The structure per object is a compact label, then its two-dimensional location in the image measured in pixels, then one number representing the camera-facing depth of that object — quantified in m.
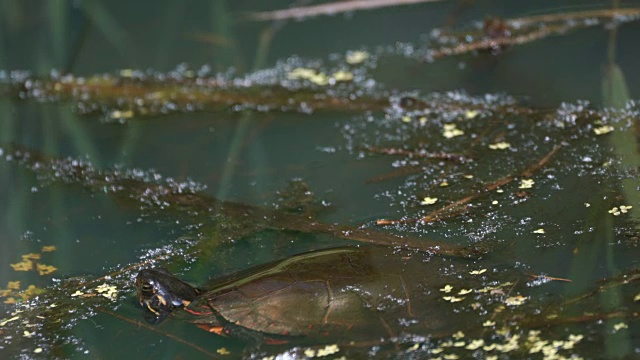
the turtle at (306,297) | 4.92
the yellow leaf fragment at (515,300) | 4.82
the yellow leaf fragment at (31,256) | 6.29
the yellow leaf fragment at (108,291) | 5.62
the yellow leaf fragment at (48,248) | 6.38
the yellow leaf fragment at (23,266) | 6.16
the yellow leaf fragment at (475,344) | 4.52
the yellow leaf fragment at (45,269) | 6.07
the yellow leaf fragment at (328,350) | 4.73
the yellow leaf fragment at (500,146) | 6.98
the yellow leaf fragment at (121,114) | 8.88
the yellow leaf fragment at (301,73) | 9.09
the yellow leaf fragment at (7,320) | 5.49
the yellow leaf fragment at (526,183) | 6.23
